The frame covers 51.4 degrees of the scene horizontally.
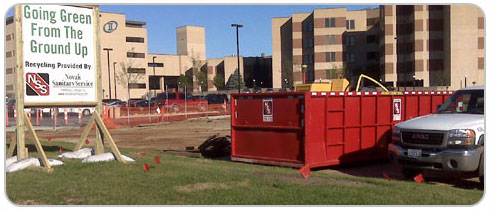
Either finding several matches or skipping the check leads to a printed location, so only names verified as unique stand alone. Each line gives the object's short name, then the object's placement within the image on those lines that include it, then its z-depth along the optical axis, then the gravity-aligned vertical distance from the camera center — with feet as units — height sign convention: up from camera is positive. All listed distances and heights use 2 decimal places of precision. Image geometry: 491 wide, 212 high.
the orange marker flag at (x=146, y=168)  31.02 -4.50
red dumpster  36.47 -2.49
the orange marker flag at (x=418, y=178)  30.25 -5.28
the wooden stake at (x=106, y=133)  34.09 -2.61
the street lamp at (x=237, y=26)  171.42 +22.77
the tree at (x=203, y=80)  313.55 +8.29
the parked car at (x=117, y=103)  164.50 -2.75
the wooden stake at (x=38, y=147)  30.91 -3.20
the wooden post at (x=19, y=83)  32.17 +0.86
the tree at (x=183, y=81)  312.50 +7.83
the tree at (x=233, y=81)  301.84 +7.14
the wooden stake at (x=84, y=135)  36.42 -2.89
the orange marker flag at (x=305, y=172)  30.50 -5.07
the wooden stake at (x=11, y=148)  34.94 -3.55
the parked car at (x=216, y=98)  159.74 -1.67
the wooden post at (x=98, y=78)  35.94 +1.23
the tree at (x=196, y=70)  317.75 +14.86
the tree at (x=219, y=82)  314.96 +7.10
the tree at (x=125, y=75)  275.14 +10.25
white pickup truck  27.78 -2.80
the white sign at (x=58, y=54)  33.12 +2.82
